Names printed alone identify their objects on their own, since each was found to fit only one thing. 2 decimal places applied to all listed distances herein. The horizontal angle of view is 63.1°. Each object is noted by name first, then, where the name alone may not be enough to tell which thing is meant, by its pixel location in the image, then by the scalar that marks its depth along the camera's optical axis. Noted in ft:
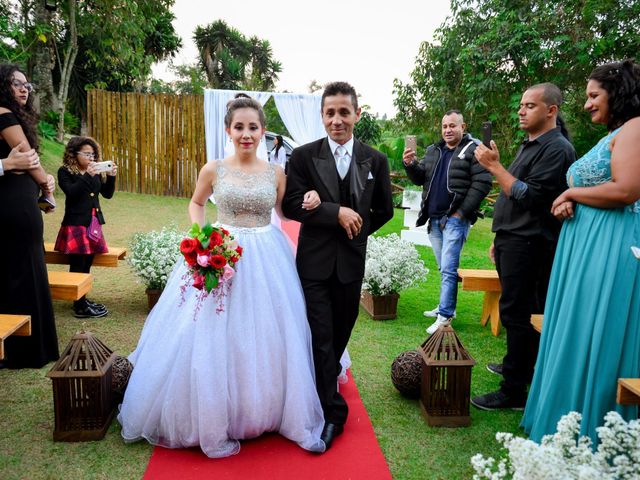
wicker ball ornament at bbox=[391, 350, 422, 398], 12.66
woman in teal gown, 9.12
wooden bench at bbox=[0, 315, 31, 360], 10.98
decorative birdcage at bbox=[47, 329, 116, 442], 10.63
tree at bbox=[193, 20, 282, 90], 127.73
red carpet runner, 9.70
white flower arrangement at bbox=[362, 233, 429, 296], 19.06
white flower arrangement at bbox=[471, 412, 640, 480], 5.30
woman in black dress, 13.16
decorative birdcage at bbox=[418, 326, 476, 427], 11.72
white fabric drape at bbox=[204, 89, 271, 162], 49.83
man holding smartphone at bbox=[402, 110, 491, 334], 17.17
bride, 10.25
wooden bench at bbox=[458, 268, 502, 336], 17.62
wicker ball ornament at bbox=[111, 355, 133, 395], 11.80
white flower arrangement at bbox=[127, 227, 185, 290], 18.58
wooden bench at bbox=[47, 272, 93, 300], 16.07
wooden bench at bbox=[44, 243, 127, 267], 18.99
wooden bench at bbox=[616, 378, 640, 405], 8.43
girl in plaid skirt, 17.92
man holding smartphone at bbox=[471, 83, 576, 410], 11.32
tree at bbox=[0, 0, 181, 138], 51.52
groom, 10.97
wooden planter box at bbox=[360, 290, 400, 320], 19.31
